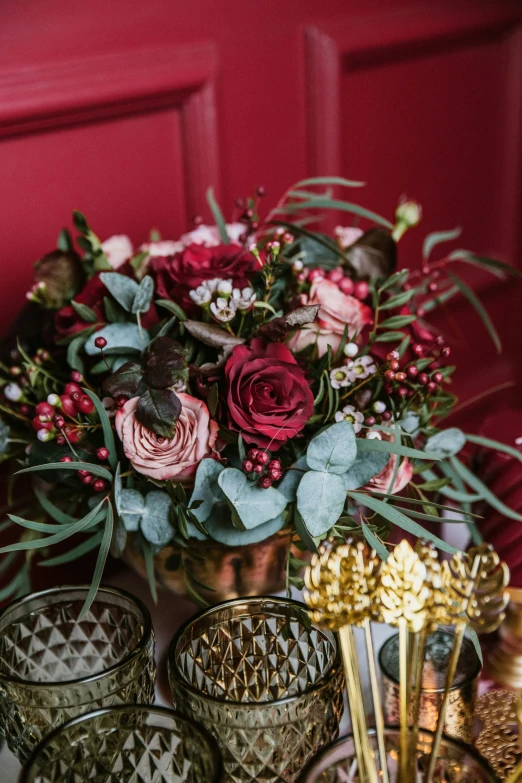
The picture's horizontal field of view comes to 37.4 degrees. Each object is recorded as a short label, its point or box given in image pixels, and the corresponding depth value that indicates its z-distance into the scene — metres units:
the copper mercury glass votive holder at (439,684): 0.52
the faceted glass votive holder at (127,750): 0.38
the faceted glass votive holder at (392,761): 0.35
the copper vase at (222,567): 0.56
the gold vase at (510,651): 0.61
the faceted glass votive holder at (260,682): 0.41
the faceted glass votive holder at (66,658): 0.45
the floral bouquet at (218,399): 0.50
